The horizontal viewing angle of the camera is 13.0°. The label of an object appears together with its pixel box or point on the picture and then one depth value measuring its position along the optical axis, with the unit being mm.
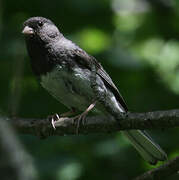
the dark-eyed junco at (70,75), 6754
